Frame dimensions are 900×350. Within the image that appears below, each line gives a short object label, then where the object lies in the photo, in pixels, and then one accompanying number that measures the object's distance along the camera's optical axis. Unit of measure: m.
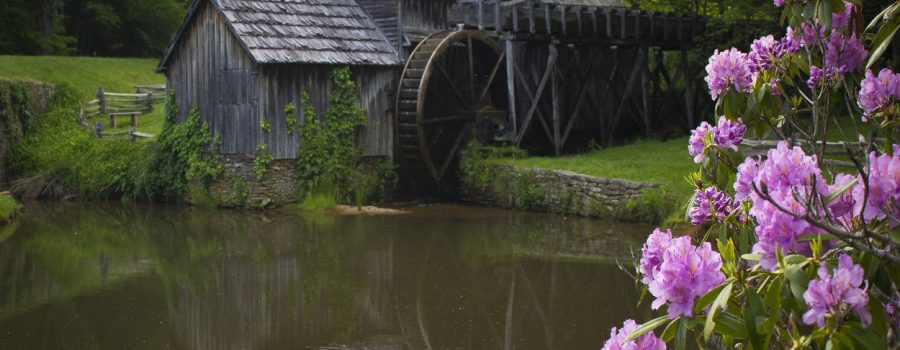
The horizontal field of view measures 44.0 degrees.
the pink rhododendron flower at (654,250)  3.47
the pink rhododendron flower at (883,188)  2.84
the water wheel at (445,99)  20.77
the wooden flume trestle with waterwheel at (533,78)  21.19
